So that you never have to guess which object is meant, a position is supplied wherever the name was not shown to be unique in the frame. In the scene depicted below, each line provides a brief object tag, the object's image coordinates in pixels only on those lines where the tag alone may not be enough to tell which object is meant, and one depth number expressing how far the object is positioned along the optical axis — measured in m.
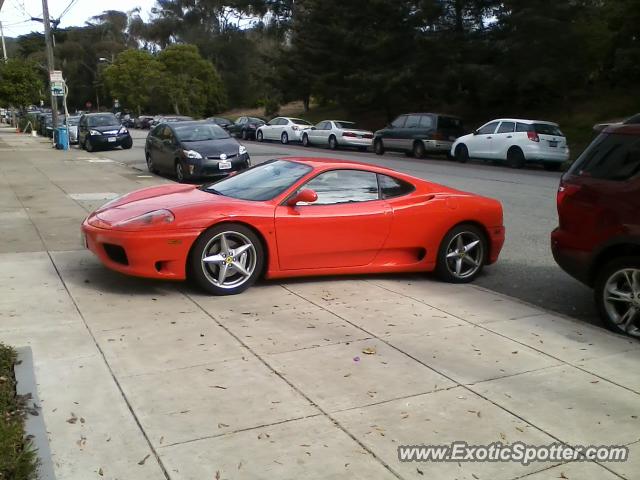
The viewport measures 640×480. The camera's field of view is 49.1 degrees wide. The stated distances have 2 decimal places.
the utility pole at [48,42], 32.66
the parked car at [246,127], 42.44
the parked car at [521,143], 21.75
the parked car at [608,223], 5.62
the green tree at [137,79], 76.62
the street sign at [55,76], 32.12
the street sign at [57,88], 32.03
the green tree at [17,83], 51.38
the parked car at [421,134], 26.72
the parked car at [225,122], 45.47
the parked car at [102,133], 28.67
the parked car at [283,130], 36.69
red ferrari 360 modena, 6.30
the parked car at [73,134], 34.00
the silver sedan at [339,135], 31.86
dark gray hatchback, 16.39
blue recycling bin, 29.98
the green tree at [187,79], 75.19
